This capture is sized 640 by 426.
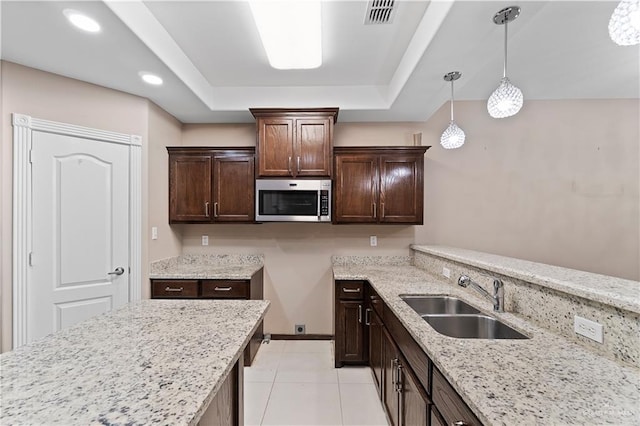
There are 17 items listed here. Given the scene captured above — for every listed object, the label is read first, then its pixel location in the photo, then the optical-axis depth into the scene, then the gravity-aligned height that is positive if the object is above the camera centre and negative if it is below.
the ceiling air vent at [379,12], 1.70 +1.33
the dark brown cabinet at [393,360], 1.04 -0.86
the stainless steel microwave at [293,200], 2.79 +0.15
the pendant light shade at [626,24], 1.02 +0.74
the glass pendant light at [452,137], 2.32 +0.66
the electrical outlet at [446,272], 2.30 -0.50
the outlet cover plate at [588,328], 1.07 -0.47
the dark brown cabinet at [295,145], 2.80 +0.71
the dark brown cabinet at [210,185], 2.93 +0.32
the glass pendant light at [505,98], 1.58 +0.71
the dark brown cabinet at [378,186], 2.89 +0.30
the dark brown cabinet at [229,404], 0.92 -0.71
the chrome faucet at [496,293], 1.57 -0.46
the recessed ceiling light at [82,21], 1.53 +1.13
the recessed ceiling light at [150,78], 2.17 +1.12
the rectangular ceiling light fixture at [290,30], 1.63 +1.25
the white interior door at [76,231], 2.08 -0.14
